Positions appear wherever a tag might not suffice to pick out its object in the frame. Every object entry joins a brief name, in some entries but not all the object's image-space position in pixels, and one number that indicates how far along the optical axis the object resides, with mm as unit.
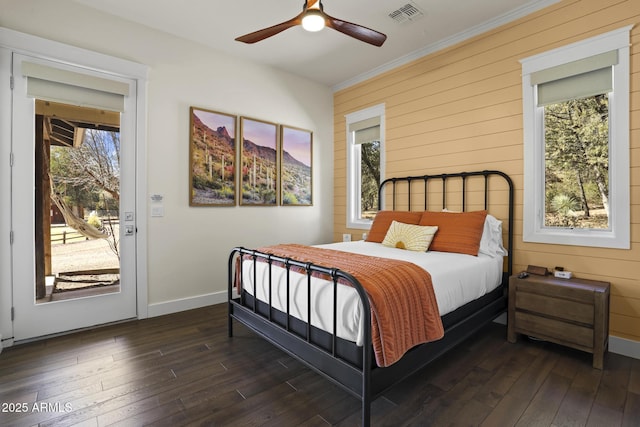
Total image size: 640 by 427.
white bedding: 1731
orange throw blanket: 1601
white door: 2631
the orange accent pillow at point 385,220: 3420
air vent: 2934
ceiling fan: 2264
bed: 1643
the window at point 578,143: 2469
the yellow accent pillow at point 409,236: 2967
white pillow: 2879
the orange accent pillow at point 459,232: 2820
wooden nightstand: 2240
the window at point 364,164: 4414
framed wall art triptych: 3609
